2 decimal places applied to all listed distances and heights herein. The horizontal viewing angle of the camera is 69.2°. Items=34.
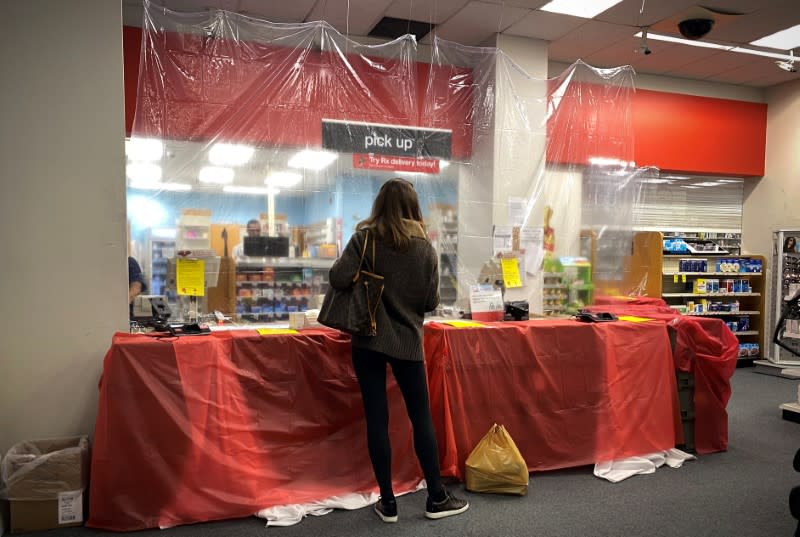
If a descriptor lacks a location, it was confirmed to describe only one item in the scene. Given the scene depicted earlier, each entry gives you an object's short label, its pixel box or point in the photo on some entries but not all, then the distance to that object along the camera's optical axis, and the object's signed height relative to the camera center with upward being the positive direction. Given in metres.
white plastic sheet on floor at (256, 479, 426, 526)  2.59 -1.21
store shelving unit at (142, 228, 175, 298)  3.00 -0.03
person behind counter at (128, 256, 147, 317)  3.29 -0.20
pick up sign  3.35 +0.64
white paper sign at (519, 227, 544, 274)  3.88 +0.02
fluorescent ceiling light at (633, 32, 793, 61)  5.43 +2.00
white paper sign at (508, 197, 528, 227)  3.85 +0.25
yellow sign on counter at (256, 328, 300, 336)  2.81 -0.43
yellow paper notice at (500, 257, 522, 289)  3.72 -0.15
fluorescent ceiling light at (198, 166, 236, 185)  3.09 +0.38
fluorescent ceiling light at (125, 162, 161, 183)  2.94 +0.37
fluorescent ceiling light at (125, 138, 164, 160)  2.93 +0.48
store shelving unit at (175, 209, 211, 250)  3.04 +0.07
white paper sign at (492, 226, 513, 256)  3.75 +0.06
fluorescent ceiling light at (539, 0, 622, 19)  4.62 +1.97
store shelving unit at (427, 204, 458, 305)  3.62 +0.03
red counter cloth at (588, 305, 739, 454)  3.56 -0.70
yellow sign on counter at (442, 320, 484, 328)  3.13 -0.41
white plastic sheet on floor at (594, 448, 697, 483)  3.18 -1.22
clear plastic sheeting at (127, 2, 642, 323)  3.02 +0.51
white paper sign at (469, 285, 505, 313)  3.36 -0.30
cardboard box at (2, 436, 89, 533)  2.44 -1.04
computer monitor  3.26 +0.00
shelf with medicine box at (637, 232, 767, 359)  6.80 -0.44
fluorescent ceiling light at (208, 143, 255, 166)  3.10 +0.49
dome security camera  4.92 +1.92
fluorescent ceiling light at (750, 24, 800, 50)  5.38 +2.04
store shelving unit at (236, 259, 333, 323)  3.30 -0.25
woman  2.50 -0.33
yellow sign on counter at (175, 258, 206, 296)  2.99 -0.16
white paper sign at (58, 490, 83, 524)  2.48 -1.13
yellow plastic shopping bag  2.88 -1.10
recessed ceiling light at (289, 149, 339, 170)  3.33 +0.50
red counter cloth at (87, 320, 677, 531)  2.52 -0.81
